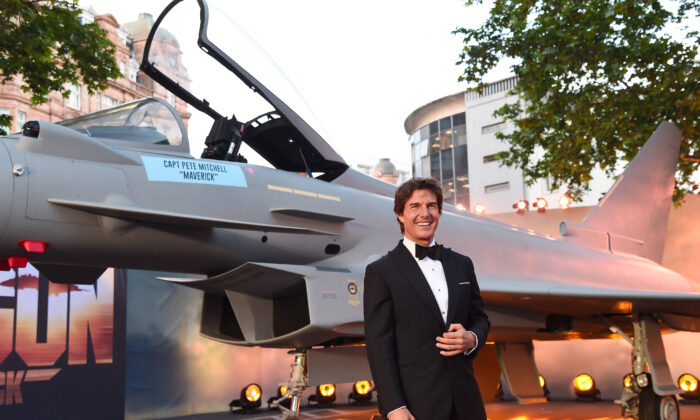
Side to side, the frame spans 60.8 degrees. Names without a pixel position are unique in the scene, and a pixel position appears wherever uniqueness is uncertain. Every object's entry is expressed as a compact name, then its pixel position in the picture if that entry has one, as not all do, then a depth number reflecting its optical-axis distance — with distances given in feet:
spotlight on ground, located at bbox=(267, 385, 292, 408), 34.36
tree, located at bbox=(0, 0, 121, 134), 26.78
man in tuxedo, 7.43
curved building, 100.07
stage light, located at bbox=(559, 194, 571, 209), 42.22
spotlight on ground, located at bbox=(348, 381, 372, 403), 37.93
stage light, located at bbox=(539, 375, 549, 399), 38.92
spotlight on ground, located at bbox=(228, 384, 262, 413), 32.94
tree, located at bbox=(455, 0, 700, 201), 34.01
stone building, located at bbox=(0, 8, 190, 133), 61.52
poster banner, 25.91
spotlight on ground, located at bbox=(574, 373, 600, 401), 37.22
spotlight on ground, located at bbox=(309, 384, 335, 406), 36.96
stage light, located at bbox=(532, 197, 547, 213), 41.98
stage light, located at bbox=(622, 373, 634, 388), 22.94
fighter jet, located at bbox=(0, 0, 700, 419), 13.55
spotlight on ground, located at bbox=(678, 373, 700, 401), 34.14
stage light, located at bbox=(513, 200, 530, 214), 42.28
